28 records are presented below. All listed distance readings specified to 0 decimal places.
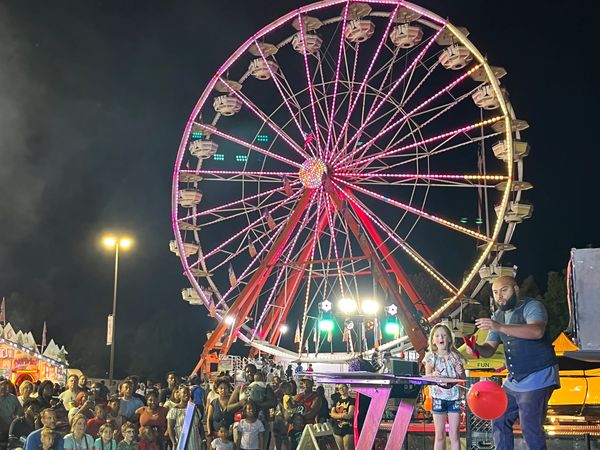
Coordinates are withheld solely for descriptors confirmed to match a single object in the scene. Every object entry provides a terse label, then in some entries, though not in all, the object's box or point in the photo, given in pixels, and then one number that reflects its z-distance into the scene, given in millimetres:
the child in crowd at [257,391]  11312
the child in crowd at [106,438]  8812
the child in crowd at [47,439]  8016
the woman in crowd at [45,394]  10896
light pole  25675
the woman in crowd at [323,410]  11316
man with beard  5449
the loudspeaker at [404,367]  6304
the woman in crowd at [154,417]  10828
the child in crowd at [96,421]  9836
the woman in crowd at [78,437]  8250
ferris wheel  21734
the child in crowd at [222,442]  10211
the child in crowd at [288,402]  12008
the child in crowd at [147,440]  10172
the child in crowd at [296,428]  11500
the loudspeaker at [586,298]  5129
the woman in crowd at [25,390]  11242
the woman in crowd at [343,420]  11055
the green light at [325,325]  24578
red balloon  5586
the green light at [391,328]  23172
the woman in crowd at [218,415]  10867
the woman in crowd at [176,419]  10789
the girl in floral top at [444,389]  6320
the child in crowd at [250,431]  10414
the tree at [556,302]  45250
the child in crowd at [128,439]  9438
